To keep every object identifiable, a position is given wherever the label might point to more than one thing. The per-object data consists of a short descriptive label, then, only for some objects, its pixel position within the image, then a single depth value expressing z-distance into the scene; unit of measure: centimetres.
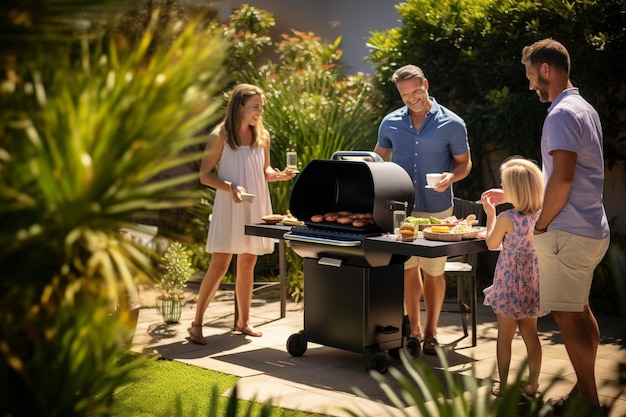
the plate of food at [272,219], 629
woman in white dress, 645
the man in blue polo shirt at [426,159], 618
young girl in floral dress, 491
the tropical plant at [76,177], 137
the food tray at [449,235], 528
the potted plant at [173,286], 709
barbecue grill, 558
